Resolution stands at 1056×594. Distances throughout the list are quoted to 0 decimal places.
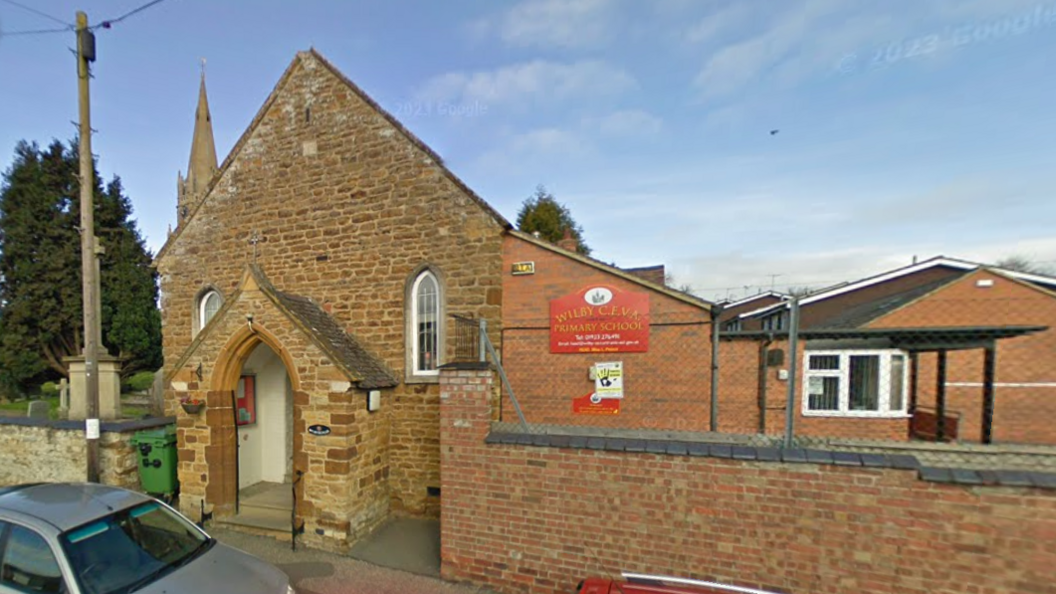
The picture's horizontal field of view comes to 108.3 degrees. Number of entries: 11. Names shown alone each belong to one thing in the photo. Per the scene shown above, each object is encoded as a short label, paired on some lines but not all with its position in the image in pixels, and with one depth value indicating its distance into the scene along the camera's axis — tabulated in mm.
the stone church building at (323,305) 5688
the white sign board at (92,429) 5875
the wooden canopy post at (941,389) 5802
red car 2791
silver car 2867
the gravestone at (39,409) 9539
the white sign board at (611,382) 6383
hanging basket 6027
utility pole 5961
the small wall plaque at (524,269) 6613
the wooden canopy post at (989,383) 5359
